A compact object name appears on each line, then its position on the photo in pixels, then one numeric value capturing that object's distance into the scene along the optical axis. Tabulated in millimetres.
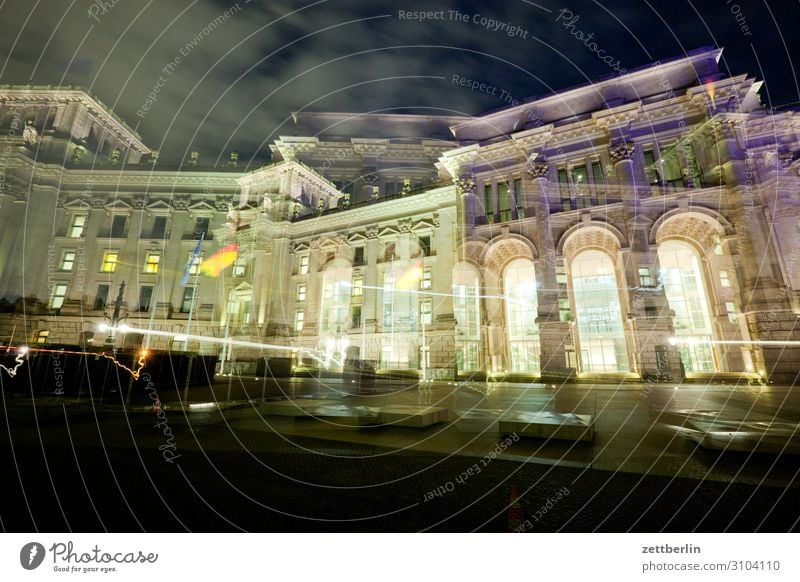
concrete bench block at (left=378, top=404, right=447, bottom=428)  6312
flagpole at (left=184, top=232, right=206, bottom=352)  31555
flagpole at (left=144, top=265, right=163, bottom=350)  32287
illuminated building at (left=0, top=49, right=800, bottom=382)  20484
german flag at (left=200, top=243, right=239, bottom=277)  35000
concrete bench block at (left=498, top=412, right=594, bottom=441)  5195
